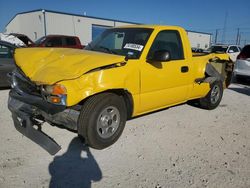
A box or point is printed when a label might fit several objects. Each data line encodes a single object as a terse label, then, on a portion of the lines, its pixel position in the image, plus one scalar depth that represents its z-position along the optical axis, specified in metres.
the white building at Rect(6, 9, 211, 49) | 19.54
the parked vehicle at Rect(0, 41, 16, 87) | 5.48
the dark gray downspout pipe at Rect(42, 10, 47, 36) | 19.15
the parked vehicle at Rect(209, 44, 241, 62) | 13.62
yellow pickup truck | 2.50
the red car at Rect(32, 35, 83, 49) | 10.07
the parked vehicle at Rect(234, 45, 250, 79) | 7.19
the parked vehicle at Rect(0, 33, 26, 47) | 10.19
